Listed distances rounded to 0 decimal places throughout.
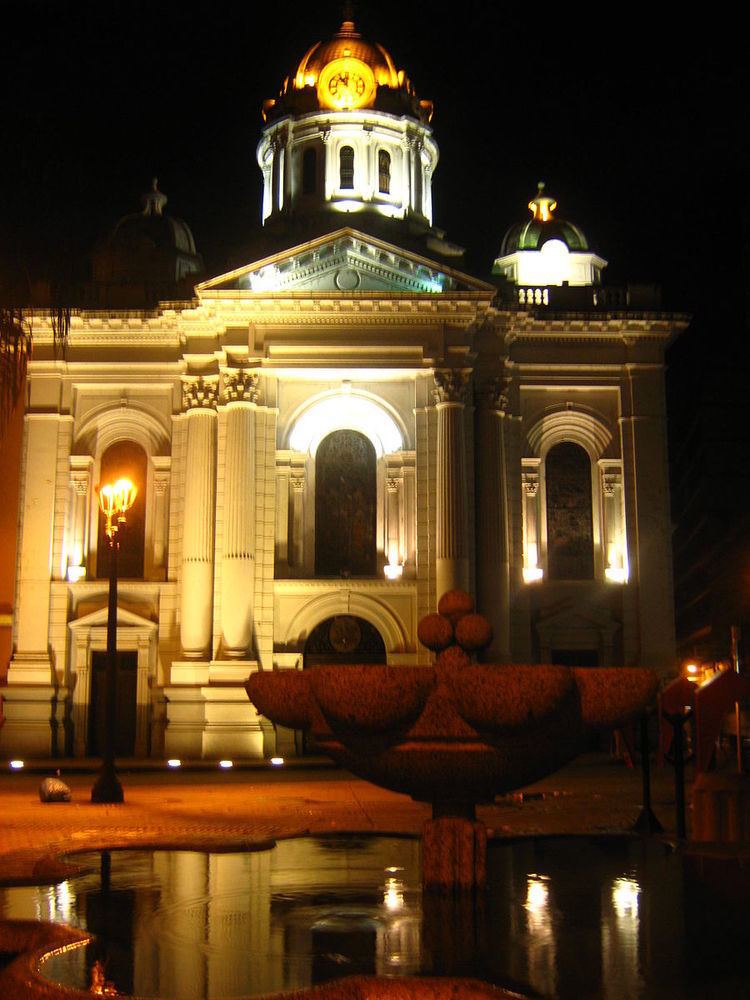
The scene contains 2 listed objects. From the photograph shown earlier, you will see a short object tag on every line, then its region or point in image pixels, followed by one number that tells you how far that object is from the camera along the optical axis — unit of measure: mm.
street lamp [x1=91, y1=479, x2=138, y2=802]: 21938
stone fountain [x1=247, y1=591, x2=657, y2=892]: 9578
